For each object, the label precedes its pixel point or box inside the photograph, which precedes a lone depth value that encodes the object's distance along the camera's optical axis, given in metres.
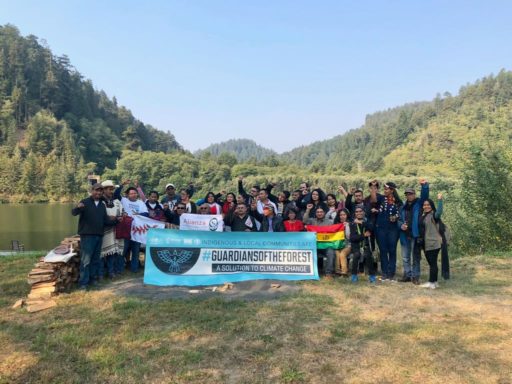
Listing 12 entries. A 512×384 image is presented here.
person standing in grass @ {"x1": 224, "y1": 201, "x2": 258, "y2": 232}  9.41
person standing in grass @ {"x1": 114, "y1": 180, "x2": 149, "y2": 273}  9.29
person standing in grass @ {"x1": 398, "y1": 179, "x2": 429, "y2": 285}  8.52
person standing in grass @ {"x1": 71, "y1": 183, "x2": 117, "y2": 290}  7.91
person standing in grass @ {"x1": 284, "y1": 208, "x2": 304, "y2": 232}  9.36
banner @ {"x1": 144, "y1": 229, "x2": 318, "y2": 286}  8.62
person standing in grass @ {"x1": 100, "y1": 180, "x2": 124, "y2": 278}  8.66
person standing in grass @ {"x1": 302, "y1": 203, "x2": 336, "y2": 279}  9.12
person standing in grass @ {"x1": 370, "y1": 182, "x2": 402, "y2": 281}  8.77
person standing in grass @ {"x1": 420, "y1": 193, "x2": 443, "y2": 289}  8.24
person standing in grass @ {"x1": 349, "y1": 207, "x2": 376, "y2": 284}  8.77
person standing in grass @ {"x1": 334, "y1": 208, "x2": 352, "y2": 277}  8.94
